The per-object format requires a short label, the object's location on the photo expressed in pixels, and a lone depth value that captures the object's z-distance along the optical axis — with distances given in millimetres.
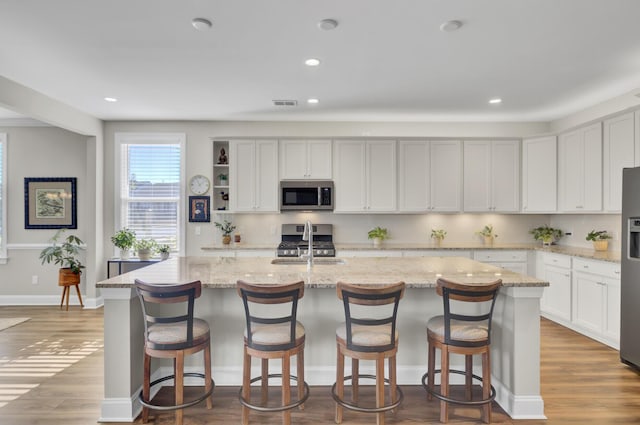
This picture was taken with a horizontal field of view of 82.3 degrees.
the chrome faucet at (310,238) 3146
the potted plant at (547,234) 5309
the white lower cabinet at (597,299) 3736
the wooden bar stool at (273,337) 2230
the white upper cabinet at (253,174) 5371
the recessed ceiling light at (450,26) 2645
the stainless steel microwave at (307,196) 5332
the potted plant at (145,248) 5371
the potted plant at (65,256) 5180
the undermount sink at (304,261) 3433
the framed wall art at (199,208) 5629
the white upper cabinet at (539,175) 5094
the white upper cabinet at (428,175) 5402
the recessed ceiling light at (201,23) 2605
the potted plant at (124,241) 5336
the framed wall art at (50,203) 5605
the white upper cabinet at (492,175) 5406
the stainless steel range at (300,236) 5355
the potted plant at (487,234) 5605
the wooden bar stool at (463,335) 2312
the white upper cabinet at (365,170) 5398
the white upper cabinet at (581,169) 4363
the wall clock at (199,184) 5637
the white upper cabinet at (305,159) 5391
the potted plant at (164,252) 5359
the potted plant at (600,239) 4501
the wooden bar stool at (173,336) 2273
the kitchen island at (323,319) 2484
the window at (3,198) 5574
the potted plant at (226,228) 5523
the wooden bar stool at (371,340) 2225
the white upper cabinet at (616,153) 3885
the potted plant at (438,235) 5574
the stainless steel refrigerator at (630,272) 3238
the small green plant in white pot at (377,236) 5520
